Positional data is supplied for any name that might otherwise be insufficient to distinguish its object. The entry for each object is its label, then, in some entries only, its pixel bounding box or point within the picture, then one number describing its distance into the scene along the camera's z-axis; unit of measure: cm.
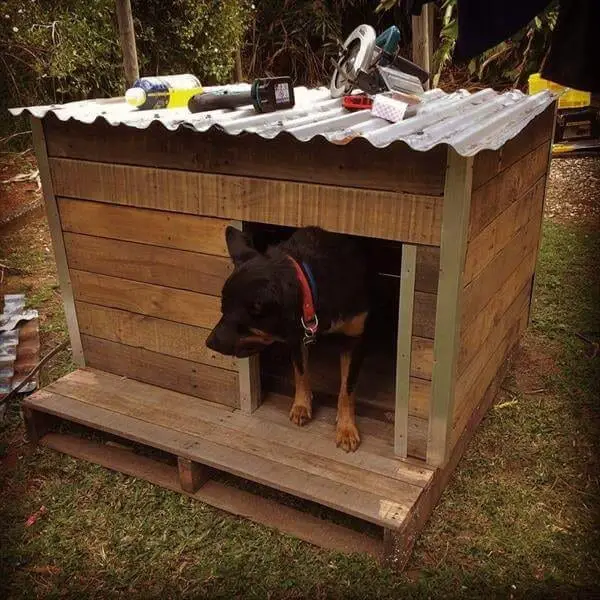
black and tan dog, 243
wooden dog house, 246
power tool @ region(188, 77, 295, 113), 310
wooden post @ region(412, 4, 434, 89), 575
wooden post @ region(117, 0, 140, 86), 427
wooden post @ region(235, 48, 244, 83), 854
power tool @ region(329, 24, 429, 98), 355
